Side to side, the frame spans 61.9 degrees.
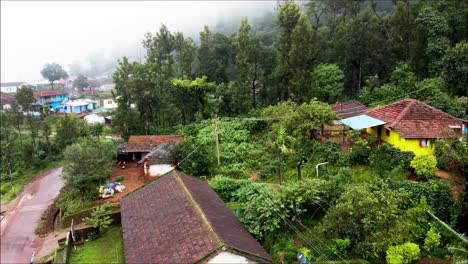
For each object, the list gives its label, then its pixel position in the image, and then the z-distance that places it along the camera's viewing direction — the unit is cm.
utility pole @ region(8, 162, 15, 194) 3247
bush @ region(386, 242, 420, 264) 1348
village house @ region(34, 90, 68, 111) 6849
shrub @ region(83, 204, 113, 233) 1938
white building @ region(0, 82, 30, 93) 10556
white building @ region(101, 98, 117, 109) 6862
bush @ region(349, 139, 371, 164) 2056
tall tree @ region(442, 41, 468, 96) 2717
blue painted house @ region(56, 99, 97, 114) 6681
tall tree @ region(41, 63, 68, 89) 9878
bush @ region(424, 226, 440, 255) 1427
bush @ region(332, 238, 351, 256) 1464
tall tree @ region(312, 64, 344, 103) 3268
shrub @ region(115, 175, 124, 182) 2744
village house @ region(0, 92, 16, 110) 6452
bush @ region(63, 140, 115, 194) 2353
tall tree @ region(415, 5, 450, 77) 3067
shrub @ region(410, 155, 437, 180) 1755
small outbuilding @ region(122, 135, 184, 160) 3078
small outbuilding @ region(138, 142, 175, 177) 2677
